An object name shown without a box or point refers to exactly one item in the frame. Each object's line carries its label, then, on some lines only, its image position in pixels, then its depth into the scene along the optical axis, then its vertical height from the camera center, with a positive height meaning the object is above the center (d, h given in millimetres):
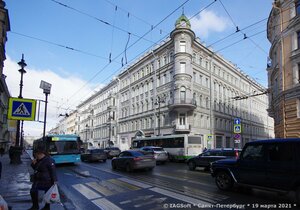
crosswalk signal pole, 19114 +4851
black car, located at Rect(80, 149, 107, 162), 25906 -2046
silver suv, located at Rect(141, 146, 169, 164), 23656 -1658
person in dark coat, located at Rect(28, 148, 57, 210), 6188 -983
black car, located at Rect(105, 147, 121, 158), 33688 -2196
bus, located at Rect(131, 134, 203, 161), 26270 -969
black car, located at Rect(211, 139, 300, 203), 7109 -913
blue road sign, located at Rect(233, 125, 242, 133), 20656 +675
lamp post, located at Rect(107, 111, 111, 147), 63006 +2578
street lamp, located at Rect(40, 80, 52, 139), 25816 +4834
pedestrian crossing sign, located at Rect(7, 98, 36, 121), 12172 +1200
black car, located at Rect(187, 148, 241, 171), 16562 -1286
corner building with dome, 40156 +7648
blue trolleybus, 19859 -985
